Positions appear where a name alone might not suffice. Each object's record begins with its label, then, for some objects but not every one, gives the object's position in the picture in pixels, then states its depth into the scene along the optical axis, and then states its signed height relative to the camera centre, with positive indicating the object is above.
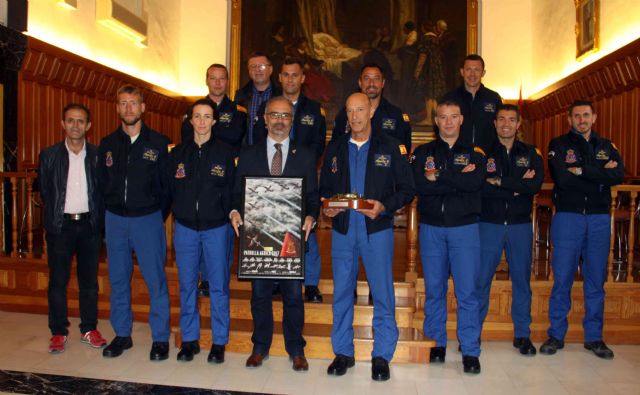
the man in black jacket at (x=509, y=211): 4.18 -0.13
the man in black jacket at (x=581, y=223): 4.24 -0.22
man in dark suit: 3.70 +0.11
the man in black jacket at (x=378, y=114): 4.25 +0.61
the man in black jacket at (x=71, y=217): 4.16 -0.18
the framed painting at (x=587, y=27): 8.19 +2.53
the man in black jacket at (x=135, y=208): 3.96 -0.11
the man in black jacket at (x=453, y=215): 3.78 -0.14
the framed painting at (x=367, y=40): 10.58 +2.91
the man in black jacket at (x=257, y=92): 4.45 +0.83
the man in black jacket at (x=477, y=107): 4.67 +0.73
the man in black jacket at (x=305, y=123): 4.36 +0.55
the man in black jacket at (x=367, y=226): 3.62 -0.21
